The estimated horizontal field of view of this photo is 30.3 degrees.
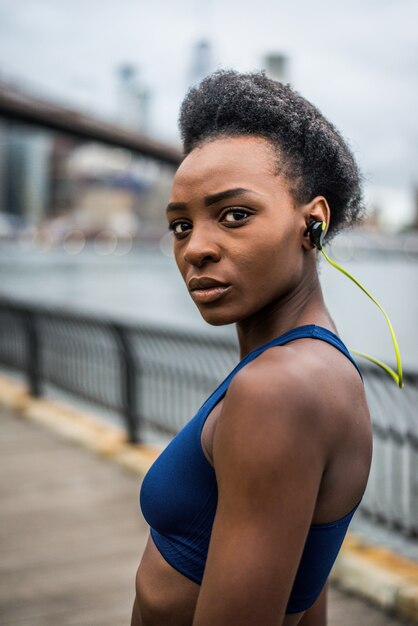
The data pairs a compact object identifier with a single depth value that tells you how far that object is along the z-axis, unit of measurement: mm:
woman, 830
